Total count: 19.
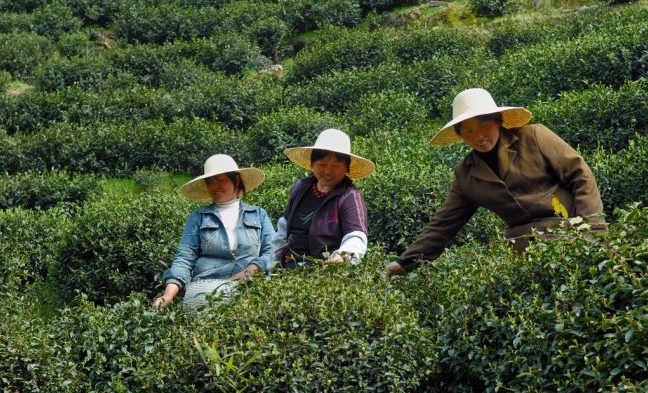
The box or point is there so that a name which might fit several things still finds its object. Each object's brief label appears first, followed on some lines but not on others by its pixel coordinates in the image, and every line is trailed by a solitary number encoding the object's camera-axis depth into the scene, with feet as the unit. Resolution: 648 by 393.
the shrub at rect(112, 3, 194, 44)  82.79
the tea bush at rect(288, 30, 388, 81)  64.69
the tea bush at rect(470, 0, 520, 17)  72.13
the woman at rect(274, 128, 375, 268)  25.73
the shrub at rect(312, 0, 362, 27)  78.79
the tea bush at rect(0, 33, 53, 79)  76.02
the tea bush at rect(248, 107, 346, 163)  52.54
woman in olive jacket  22.71
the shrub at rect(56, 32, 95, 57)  80.02
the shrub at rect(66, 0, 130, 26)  90.43
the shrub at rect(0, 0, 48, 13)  93.30
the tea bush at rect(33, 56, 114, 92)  70.69
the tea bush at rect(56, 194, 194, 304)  37.09
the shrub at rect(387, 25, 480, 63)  63.72
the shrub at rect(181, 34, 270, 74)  73.05
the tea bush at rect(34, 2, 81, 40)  86.12
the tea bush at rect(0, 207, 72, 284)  39.42
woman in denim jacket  27.78
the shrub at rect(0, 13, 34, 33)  86.53
